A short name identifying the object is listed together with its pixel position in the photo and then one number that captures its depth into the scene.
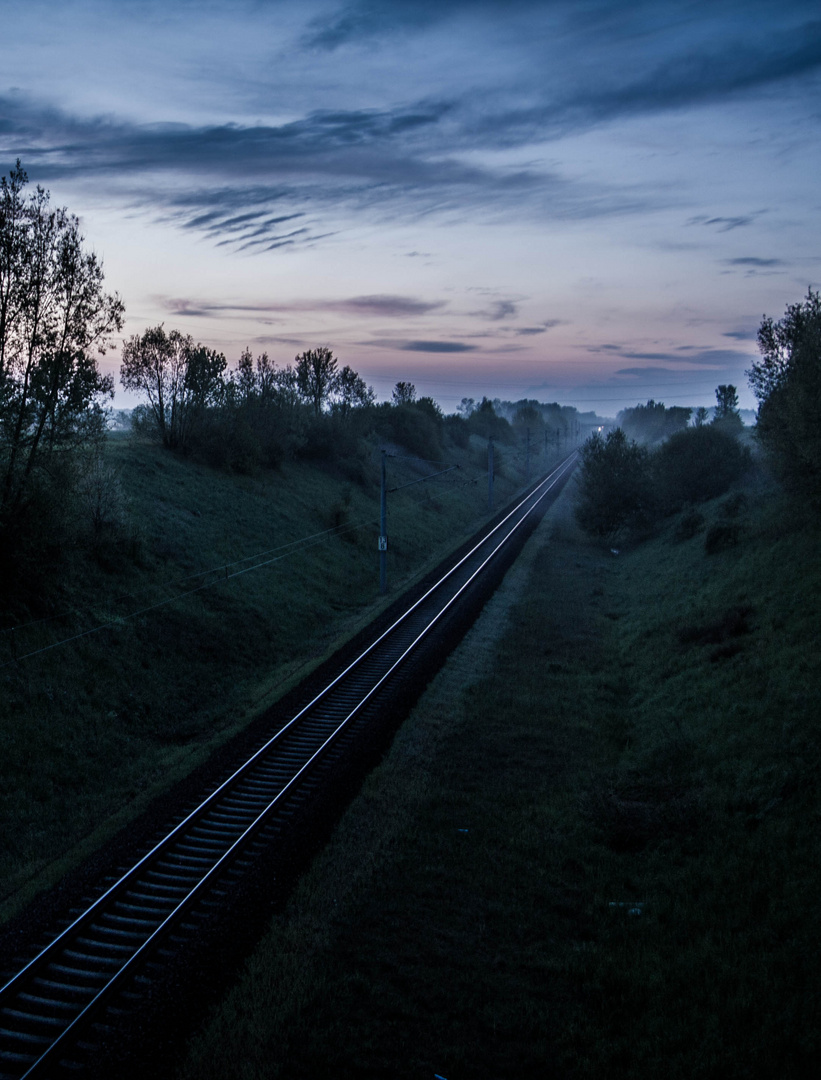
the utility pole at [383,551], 31.95
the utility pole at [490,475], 60.72
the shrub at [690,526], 39.31
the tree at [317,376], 64.69
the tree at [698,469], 47.81
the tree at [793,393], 24.89
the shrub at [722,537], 31.39
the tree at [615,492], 47.75
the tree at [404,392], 95.44
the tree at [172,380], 40.34
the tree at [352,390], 67.12
